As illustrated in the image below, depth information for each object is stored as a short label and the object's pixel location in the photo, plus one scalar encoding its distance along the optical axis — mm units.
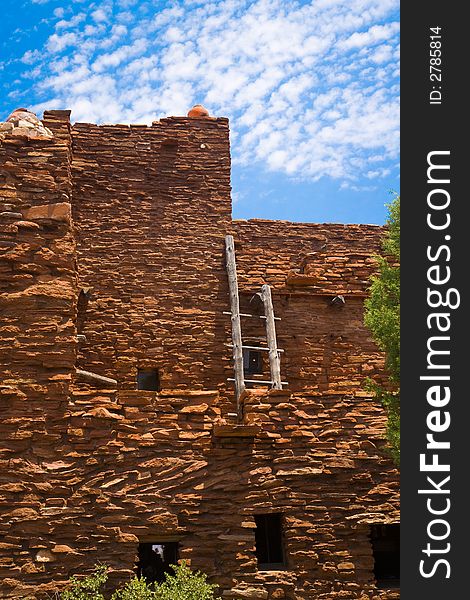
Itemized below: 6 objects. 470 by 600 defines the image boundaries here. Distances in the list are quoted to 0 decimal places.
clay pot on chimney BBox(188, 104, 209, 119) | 12916
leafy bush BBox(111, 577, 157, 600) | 7344
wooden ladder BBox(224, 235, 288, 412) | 10906
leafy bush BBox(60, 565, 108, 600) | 7453
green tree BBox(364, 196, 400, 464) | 7375
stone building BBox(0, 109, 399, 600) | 8000
